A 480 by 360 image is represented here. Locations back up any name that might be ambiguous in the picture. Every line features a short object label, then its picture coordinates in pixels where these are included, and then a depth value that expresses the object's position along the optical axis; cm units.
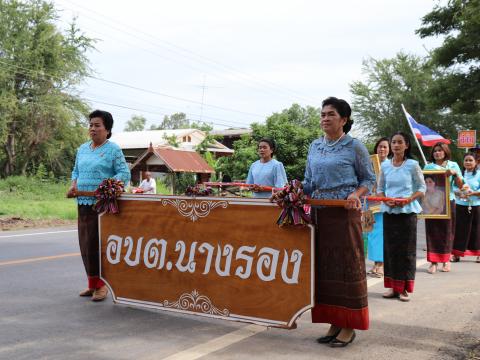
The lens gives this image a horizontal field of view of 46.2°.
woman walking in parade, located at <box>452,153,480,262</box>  955
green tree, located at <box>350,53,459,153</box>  4412
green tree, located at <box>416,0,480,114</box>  2156
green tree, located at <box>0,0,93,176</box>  3253
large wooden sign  443
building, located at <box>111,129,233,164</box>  4444
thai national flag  1297
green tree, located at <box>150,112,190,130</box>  9794
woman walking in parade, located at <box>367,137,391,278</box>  769
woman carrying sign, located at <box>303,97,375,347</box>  443
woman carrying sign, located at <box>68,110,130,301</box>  589
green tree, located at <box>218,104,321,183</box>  2812
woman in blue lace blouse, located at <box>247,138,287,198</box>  752
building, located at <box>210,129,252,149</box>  5697
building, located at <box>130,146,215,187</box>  2705
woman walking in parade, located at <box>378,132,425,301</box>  619
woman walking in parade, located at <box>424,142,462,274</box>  827
